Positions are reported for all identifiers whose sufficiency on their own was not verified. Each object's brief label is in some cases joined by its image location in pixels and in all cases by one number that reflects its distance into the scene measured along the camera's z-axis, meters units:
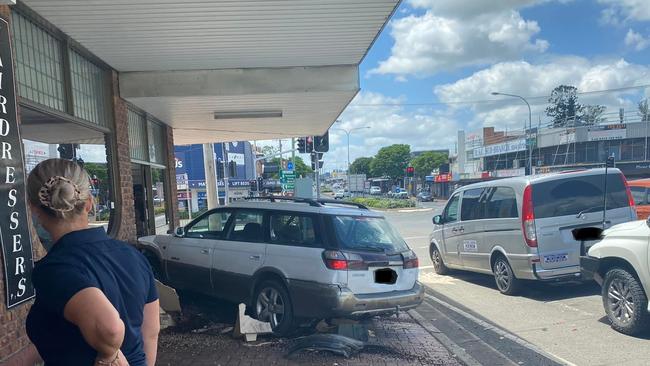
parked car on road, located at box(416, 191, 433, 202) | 59.84
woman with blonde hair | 1.69
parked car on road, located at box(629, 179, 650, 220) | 10.71
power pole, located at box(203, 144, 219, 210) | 20.06
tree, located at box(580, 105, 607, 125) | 68.22
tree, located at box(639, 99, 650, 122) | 43.70
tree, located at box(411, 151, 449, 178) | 88.19
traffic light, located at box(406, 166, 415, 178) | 33.29
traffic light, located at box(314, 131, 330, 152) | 15.85
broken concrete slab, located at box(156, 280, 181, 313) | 5.92
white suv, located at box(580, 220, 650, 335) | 5.59
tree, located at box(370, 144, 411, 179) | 93.50
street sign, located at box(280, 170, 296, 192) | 22.36
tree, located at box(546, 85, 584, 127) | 78.44
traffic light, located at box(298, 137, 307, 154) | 17.66
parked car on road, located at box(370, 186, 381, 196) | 82.36
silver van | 7.42
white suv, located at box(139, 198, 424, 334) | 5.46
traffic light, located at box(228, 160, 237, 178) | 23.91
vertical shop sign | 4.21
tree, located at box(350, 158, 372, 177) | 119.94
